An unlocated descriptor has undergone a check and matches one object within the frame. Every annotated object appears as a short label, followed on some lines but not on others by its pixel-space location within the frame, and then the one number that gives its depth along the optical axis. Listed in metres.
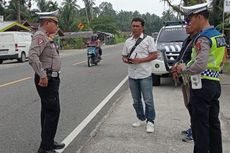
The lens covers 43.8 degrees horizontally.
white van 18.61
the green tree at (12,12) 47.78
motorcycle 14.72
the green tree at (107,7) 105.32
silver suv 8.30
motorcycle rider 14.93
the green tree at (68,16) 44.75
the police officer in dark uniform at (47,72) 3.79
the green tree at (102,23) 63.05
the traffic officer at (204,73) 3.08
